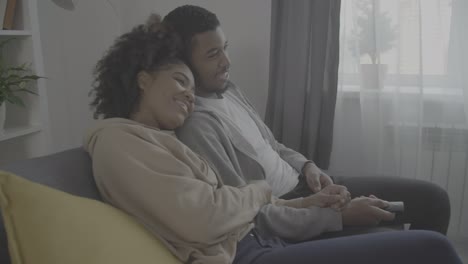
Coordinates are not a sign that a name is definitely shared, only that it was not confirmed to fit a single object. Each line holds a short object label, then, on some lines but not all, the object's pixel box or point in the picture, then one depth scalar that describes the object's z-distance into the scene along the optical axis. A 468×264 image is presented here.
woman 0.85
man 1.11
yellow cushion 0.65
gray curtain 1.80
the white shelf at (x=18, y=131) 1.54
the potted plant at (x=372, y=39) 1.77
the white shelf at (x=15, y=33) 1.51
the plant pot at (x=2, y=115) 1.52
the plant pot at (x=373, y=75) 1.82
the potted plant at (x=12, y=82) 1.50
